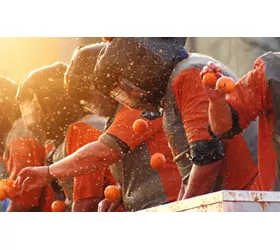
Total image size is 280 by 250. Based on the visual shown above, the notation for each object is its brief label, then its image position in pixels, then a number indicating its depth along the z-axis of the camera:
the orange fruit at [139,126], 6.77
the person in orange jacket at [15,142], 7.37
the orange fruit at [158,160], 6.76
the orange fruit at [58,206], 7.21
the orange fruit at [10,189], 7.02
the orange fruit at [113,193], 6.97
